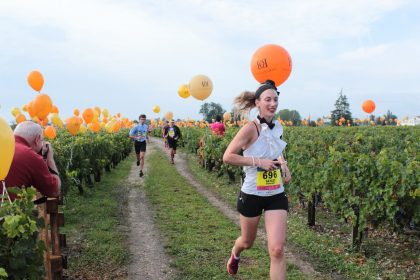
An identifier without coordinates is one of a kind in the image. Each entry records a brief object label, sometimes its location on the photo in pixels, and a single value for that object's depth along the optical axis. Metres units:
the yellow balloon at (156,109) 31.73
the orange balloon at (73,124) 10.11
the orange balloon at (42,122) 11.05
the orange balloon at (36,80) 10.04
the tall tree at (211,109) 71.00
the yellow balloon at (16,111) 17.80
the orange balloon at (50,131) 9.82
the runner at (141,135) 13.09
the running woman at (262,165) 3.71
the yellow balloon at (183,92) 17.98
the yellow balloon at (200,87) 14.36
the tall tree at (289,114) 80.00
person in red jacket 3.49
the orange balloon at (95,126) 13.34
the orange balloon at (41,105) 8.89
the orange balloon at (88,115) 12.45
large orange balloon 6.78
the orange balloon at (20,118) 15.24
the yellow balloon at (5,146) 2.61
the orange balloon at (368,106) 24.67
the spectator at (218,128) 14.47
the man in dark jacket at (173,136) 16.92
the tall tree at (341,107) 76.31
